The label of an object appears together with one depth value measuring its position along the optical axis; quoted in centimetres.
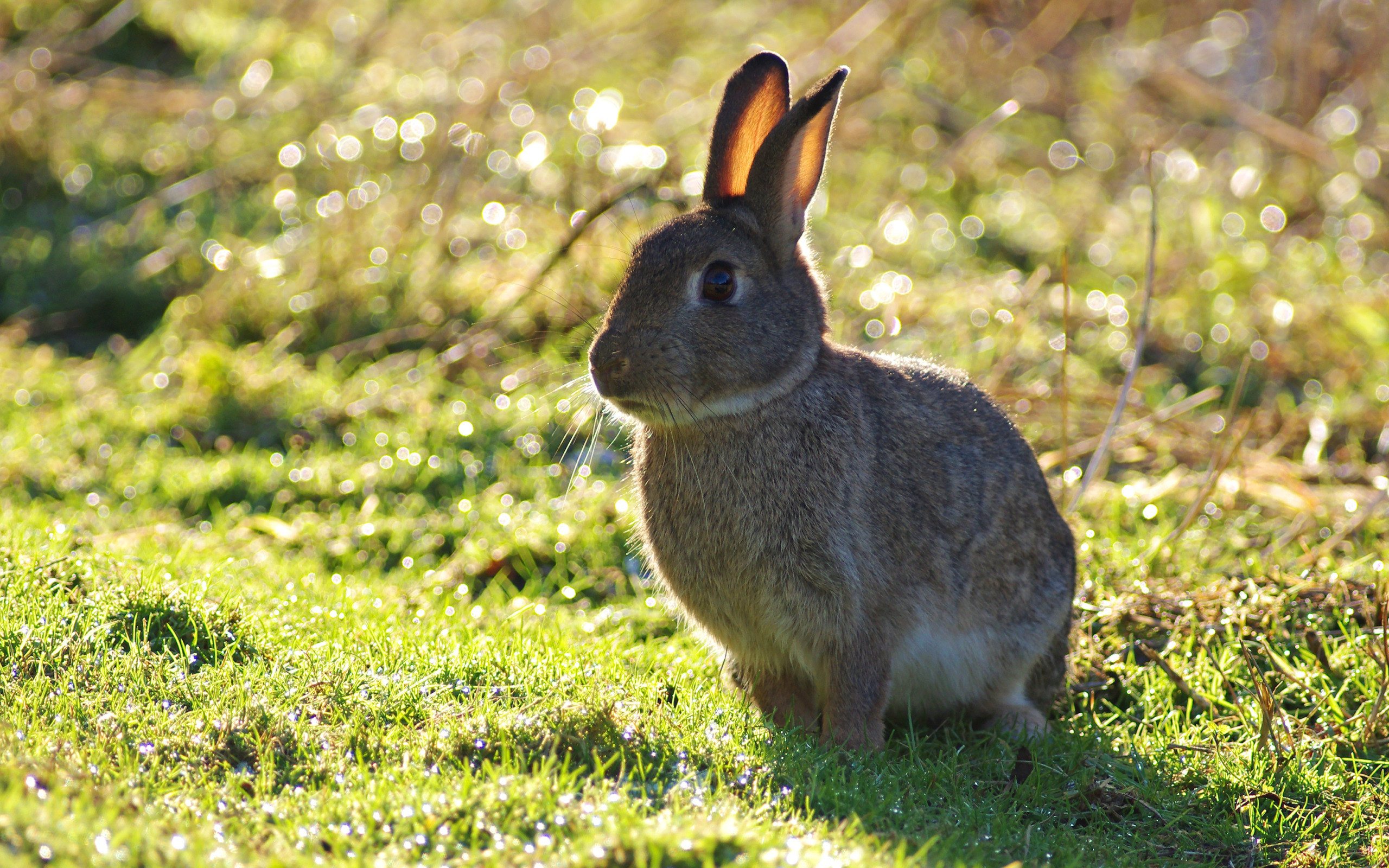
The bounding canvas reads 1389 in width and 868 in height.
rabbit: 677
